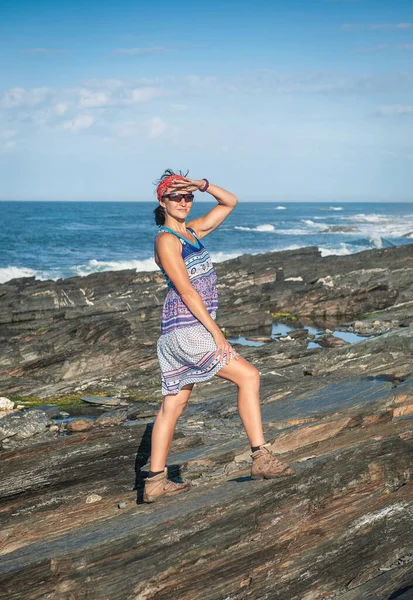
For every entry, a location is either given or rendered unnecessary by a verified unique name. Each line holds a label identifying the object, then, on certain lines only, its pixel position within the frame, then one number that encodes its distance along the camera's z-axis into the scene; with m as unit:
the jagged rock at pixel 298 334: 21.71
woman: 6.12
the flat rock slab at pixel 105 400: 14.53
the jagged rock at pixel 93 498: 6.92
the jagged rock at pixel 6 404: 14.15
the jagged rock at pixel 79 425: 12.34
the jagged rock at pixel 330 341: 20.17
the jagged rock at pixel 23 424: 11.48
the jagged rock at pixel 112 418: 12.74
